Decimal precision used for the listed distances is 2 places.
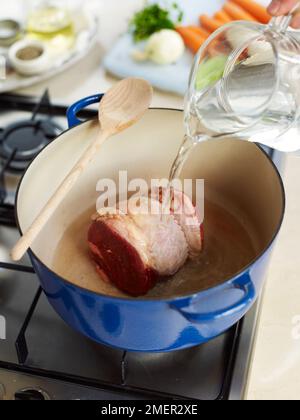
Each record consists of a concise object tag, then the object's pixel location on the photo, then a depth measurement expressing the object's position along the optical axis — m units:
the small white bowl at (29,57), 1.28
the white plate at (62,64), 1.27
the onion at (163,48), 1.31
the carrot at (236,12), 1.40
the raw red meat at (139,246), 0.81
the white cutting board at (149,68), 1.27
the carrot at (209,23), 1.39
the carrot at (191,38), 1.33
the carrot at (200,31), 1.36
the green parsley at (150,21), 1.37
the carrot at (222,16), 1.41
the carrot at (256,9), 1.40
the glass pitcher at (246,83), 0.78
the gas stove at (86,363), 0.77
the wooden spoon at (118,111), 0.79
